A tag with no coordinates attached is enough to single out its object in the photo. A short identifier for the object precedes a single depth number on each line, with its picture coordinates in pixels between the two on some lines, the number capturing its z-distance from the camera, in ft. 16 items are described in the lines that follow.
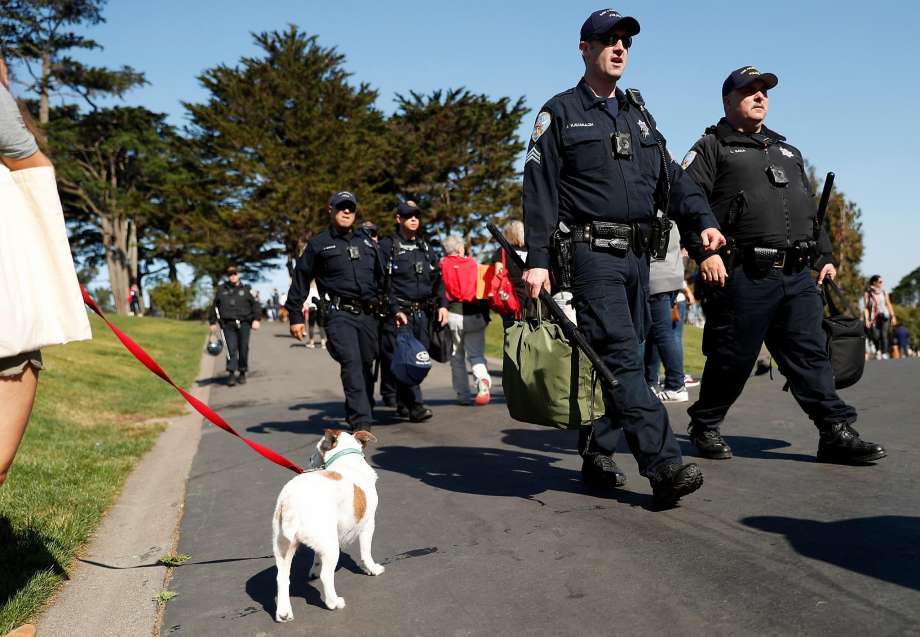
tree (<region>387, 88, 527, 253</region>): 156.76
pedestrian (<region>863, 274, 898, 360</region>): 56.54
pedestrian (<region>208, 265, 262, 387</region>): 48.21
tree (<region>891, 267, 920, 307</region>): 351.87
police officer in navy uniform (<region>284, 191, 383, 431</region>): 24.54
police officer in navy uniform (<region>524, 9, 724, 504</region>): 13.20
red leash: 10.99
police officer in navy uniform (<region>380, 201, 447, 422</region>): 26.89
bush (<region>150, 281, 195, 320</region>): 151.74
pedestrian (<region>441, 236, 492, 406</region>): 30.35
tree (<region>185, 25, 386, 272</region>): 144.46
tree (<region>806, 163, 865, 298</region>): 106.11
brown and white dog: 9.78
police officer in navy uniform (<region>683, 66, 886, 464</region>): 15.84
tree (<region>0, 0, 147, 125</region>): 135.74
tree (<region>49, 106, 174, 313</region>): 148.46
